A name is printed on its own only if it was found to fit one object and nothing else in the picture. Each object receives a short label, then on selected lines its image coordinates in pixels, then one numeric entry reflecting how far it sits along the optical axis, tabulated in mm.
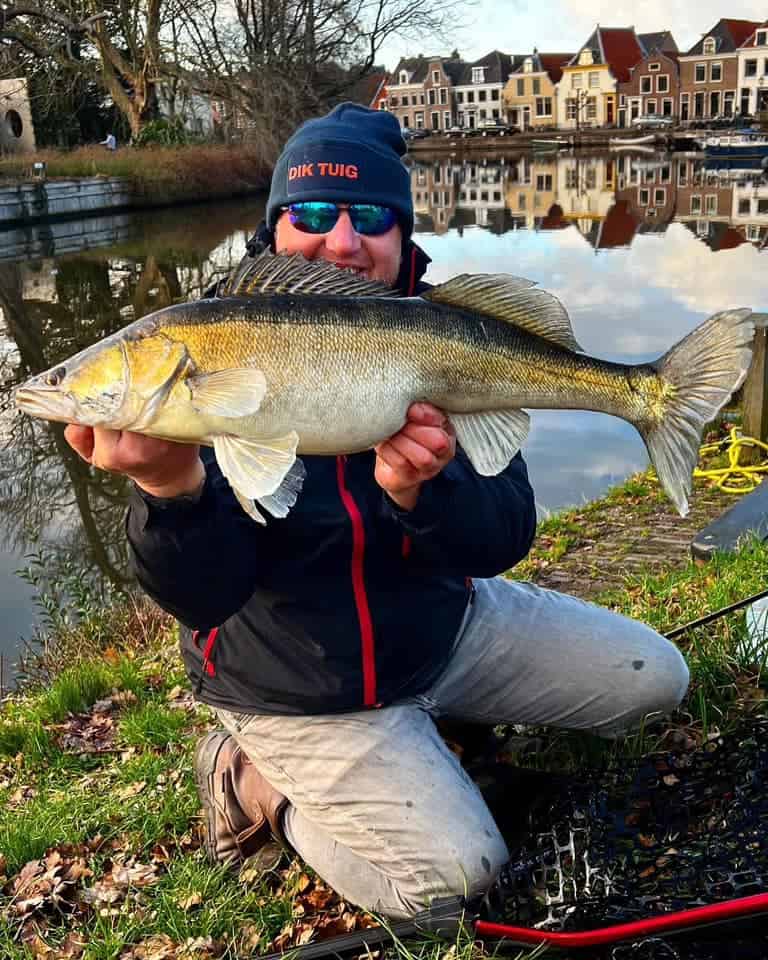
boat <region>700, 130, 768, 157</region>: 43562
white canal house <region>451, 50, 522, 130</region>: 80375
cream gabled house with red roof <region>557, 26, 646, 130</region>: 74375
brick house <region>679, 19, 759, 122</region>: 66831
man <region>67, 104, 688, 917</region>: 2389
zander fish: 1990
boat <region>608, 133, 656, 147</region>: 60875
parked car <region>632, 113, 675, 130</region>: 67344
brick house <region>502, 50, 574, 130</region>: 77938
